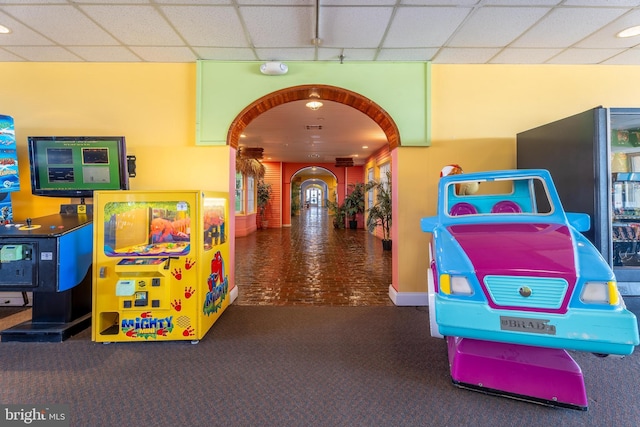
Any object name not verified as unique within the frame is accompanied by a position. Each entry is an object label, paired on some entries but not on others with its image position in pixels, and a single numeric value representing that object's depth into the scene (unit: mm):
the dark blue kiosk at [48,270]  2707
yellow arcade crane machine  2688
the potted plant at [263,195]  12578
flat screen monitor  3207
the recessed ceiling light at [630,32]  3004
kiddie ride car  1679
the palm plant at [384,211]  7539
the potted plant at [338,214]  12525
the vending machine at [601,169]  2654
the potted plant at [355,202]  11758
